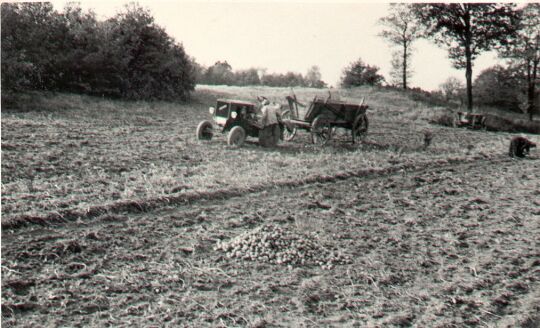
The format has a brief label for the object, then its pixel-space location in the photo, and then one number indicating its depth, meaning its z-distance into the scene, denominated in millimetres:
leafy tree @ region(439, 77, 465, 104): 56281
